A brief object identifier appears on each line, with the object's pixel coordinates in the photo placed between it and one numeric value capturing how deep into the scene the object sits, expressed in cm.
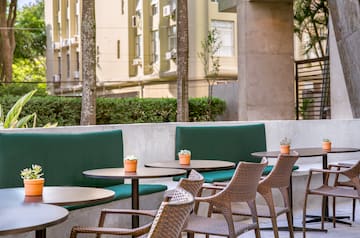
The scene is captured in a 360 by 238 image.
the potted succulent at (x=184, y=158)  577
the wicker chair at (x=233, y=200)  427
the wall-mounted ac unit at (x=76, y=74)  2879
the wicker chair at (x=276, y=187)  506
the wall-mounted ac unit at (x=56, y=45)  3119
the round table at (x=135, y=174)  484
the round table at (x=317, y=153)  693
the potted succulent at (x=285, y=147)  689
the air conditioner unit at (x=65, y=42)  3022
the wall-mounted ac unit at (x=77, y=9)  2918
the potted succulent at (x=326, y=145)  754
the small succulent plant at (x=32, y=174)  384
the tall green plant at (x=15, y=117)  709
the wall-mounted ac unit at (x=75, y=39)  2905
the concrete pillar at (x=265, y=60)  1462
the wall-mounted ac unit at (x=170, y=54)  2436
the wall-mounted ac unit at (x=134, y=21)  2642
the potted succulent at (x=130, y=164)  508
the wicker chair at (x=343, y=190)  609
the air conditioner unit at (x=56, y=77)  3093
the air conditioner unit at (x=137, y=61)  2597
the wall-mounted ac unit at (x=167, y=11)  2508
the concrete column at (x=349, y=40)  1035
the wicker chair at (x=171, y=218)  256
